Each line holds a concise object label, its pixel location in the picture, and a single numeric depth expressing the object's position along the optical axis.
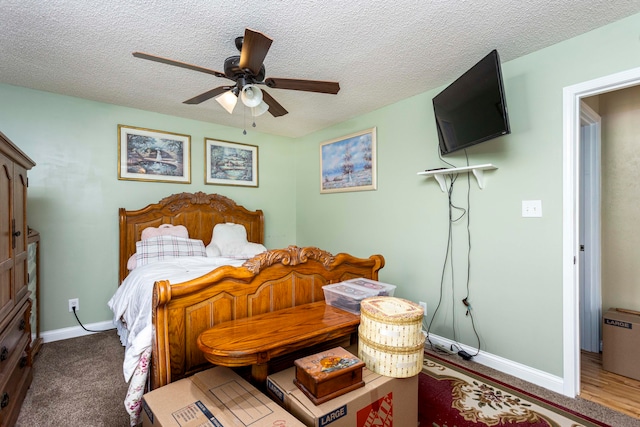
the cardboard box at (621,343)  2.23
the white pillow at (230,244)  3.46
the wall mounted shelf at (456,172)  2.42
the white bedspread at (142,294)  1.64
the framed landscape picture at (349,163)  3.48
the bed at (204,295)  1.54
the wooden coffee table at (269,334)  1.33
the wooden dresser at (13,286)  1.63
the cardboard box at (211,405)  1.21
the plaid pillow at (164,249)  3.04
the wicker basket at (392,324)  1.49
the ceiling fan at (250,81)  1.64
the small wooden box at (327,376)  1.28
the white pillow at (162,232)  3.15
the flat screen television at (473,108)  1.95
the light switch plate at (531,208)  2.21
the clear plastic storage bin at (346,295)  1.90
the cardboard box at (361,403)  1.25
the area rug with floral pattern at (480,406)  1.77
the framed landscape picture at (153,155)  3.36
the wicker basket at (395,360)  1.49
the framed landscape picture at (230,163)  3.92
